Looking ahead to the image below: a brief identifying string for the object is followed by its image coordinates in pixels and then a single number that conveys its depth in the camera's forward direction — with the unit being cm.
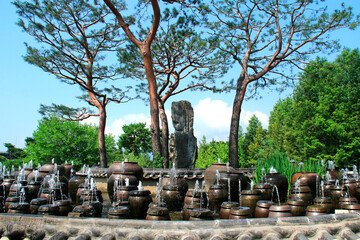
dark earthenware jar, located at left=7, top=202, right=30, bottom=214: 424
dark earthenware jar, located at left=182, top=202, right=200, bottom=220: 428
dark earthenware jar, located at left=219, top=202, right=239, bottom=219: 400
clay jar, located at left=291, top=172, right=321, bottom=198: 629
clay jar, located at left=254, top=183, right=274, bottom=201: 521
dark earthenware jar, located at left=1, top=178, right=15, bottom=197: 605
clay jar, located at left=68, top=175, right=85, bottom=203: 661
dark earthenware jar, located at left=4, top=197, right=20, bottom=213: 463
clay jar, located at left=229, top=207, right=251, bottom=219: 364
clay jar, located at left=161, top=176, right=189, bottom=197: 607
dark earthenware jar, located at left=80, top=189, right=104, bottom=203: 505
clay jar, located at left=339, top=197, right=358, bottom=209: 448
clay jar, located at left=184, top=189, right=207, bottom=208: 484
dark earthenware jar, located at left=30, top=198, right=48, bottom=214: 438
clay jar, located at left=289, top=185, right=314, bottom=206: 511
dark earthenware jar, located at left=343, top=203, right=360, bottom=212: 414
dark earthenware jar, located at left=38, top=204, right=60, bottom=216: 394
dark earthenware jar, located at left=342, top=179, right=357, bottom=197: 579
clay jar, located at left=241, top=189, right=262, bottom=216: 454
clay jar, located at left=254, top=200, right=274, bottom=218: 388
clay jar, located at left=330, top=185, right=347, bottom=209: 556
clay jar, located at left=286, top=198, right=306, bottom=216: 402
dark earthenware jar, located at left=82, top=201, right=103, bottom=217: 411
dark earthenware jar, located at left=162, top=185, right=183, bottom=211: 524
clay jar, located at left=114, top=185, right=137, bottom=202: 509
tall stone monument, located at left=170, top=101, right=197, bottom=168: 1102
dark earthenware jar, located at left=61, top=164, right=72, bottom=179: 840
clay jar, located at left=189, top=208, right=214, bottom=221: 360
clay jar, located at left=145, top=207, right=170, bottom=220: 377
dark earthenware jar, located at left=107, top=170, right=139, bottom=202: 596
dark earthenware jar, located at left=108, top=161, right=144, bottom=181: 667
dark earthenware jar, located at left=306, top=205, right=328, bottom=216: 386
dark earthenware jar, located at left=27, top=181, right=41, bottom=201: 568
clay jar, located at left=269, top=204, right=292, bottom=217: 364
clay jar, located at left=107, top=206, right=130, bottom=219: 376
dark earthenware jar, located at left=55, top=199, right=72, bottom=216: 422
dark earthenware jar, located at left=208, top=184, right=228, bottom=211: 496
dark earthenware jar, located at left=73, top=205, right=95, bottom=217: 392
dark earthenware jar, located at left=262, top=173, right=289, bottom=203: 611
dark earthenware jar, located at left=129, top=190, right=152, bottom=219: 451
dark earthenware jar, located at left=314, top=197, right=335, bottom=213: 441
